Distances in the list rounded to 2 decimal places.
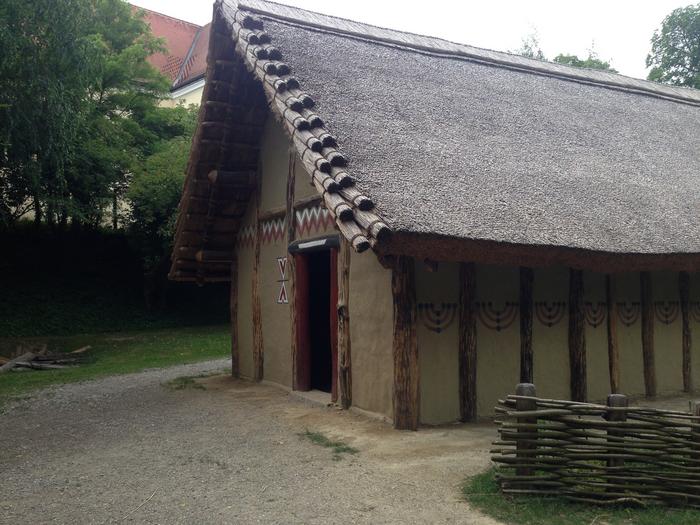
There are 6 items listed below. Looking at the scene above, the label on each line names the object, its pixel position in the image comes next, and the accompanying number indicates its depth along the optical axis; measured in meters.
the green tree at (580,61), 30.77
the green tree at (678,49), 28.48
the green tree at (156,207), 20.84
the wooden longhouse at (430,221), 7.25
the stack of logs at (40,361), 14.98
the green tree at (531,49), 37.42
